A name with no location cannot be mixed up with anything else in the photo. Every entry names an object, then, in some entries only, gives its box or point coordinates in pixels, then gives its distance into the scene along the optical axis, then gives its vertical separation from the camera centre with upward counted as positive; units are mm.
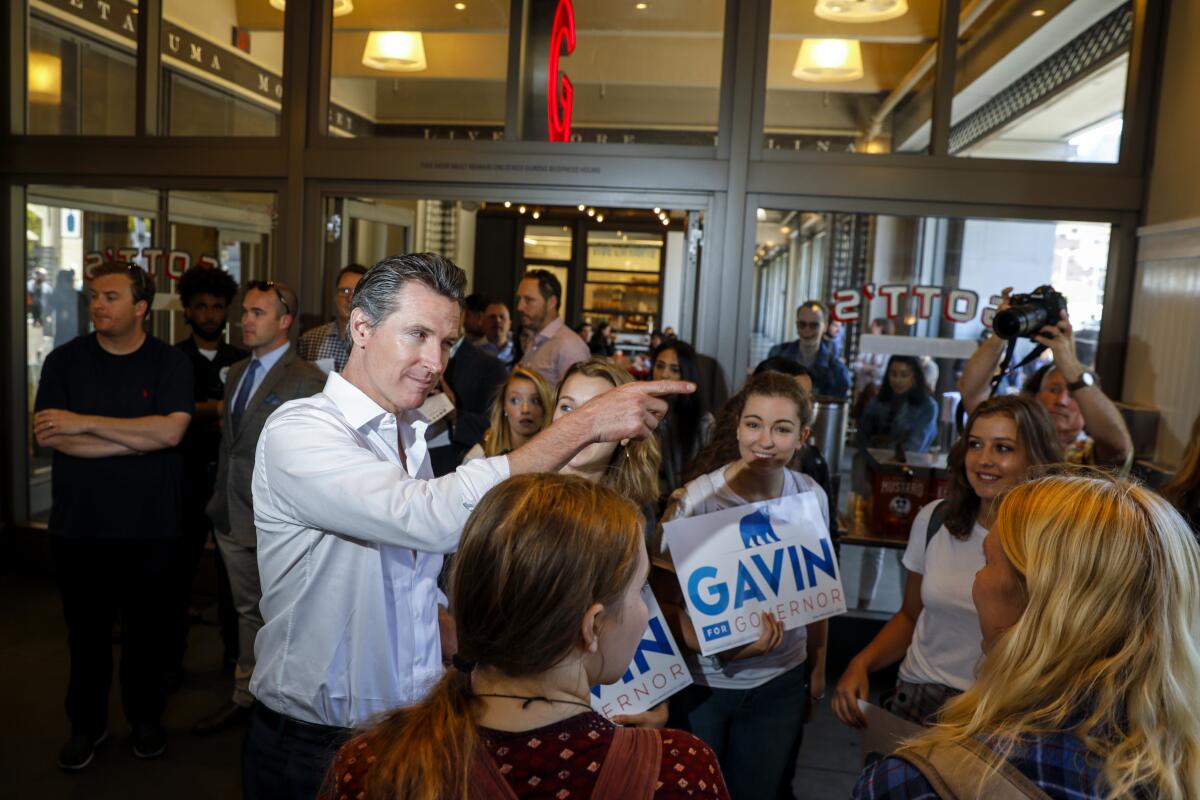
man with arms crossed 3168 -782
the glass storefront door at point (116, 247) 4941 +108
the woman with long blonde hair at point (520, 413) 2959 -389
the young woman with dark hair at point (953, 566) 2209 -613
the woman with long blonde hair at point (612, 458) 2383 -417
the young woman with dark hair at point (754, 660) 2355 -901
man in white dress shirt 1501 -462
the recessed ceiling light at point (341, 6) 4711 +1357
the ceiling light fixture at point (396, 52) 4781 +1169
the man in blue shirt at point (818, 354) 4398 -221
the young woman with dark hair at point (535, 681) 997 -461
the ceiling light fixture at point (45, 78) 5109 +990
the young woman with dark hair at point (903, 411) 4359 -461
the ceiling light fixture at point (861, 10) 4340 +1388
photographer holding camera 3162 -171
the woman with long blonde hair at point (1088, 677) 1042 -413
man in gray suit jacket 3447 -590
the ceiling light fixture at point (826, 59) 4375 +1156
